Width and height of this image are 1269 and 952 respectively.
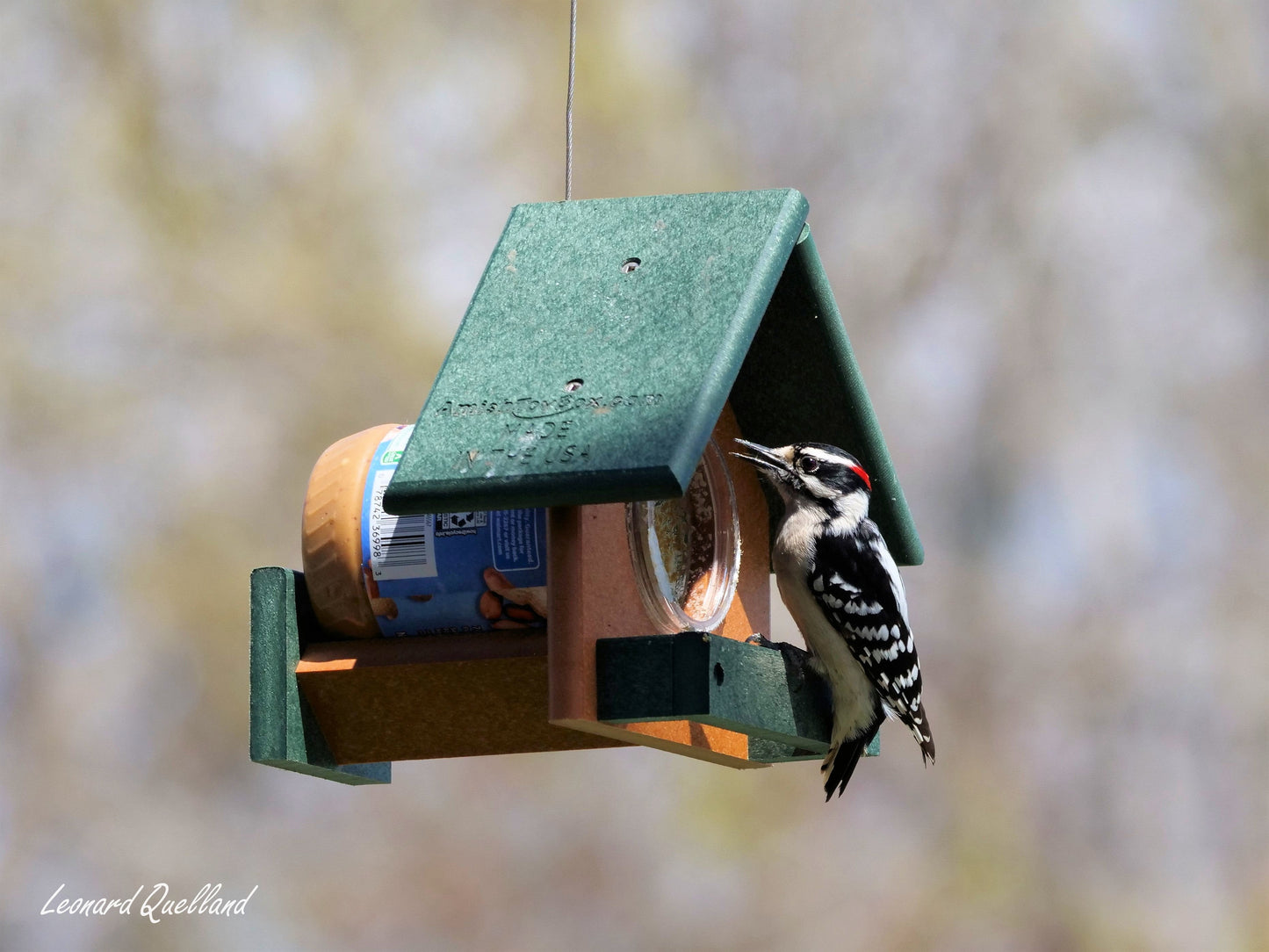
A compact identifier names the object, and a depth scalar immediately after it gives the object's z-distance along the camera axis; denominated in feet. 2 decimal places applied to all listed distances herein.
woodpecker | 28.07
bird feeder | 21.91
